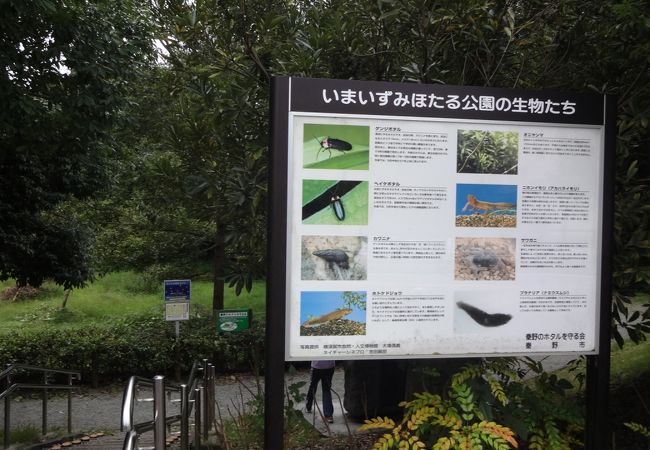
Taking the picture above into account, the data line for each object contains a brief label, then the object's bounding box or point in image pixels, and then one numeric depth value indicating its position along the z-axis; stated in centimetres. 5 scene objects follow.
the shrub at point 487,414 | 302
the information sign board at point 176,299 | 1188
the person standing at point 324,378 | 684
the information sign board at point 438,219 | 284
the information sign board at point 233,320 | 927
